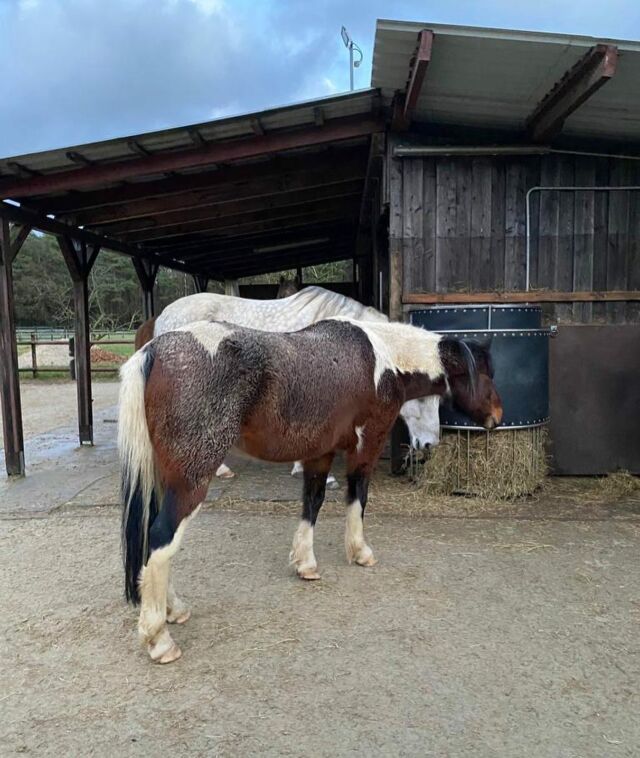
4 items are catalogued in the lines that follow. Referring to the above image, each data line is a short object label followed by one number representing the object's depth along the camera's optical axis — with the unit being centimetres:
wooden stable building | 446
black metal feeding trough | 441
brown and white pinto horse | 237
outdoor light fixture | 598
